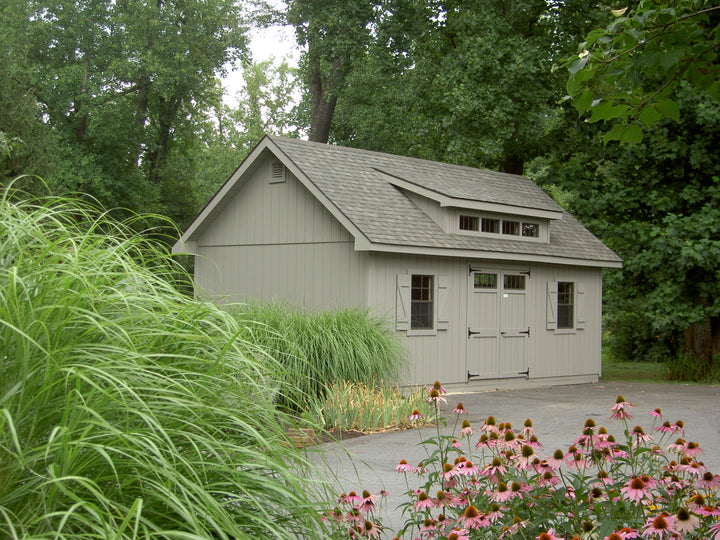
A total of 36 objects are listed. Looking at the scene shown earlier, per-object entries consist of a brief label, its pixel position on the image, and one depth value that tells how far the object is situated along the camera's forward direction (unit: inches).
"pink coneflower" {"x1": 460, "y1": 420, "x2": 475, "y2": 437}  165.7
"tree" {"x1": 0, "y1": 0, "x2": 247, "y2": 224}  1117.7
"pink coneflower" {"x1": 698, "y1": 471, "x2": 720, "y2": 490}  150.0
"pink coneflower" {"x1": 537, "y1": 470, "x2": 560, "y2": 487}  147.2
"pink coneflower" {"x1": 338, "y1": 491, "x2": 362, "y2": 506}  151.4
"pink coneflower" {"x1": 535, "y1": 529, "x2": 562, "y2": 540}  117.9
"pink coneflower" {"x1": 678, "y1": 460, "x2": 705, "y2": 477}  157.0
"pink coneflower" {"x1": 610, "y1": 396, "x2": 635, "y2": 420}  167.7
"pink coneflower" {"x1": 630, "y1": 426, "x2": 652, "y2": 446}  159.8
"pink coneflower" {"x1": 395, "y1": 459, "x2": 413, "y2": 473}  164.6
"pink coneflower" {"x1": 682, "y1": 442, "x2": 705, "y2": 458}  161.8
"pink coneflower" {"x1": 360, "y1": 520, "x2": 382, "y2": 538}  144.2
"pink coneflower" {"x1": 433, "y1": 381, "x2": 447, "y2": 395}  171.8
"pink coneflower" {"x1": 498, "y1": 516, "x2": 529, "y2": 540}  134.5
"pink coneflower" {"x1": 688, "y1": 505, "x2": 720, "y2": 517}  138.1
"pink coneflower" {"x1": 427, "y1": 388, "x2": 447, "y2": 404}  172.1
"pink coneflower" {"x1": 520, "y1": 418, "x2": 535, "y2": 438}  161.9
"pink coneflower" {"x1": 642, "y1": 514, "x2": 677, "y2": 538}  121.9
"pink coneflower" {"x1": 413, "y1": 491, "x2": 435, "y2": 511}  145.8
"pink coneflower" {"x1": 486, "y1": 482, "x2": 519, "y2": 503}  138.2
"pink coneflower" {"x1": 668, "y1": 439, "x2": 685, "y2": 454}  162.4
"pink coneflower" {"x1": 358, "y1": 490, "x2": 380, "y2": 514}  151.9
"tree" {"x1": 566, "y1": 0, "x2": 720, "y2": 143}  187.2
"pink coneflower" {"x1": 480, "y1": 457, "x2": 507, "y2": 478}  144.6
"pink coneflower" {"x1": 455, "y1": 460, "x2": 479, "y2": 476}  153.1
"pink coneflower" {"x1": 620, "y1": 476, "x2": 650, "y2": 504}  132.9
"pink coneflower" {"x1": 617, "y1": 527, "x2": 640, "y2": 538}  127.0
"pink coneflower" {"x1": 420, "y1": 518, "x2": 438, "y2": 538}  141.5
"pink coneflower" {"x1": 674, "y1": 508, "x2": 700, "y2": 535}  129.0
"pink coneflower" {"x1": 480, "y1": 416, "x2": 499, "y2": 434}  160.7
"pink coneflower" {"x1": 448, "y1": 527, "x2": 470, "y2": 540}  122.0
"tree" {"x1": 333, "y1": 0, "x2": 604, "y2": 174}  838.5
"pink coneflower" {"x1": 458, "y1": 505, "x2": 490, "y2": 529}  133.9
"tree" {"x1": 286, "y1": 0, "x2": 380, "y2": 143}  948.6
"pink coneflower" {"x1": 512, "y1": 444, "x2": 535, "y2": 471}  145.5
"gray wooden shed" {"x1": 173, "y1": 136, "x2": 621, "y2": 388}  550.9
